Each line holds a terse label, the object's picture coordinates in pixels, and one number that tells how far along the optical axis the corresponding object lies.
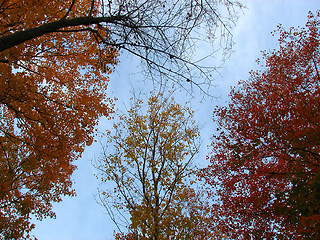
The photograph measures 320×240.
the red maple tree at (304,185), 4.26
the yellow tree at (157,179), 6.23
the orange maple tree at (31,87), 5.23
